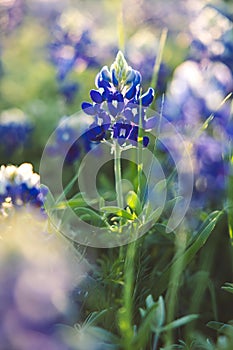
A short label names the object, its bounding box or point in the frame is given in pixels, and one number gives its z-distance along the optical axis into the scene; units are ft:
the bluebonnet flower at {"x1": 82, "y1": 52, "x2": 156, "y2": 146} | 2.68
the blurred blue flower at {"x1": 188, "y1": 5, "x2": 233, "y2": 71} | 3.70
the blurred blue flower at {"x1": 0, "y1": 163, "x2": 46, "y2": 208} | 2.76
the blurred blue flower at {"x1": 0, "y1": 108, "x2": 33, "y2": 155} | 3.76
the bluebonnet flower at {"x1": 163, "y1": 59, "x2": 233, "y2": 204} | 3.13
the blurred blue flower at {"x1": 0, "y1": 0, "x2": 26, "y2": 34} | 4.14
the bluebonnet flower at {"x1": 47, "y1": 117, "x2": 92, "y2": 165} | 3.36
